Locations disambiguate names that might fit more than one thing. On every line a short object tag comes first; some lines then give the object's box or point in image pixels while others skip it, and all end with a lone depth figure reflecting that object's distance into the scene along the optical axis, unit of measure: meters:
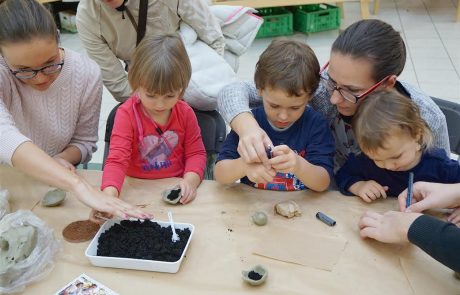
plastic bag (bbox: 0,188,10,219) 1.23
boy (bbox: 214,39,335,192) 1.24
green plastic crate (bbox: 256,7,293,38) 4.66
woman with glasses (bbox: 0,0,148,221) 1.23
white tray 1.02
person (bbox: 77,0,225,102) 1.91
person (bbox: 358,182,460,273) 0.96
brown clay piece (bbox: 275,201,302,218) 1.20
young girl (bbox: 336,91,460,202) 1.15
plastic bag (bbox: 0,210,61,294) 1.00
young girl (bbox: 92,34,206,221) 1.35
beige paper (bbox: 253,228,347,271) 1.05
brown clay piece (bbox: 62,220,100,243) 1.15
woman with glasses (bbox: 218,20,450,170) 1.27
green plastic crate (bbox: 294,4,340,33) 4.66
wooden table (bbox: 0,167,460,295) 0.98
